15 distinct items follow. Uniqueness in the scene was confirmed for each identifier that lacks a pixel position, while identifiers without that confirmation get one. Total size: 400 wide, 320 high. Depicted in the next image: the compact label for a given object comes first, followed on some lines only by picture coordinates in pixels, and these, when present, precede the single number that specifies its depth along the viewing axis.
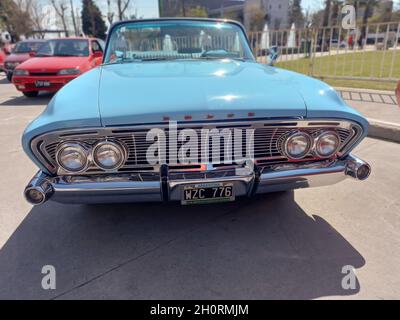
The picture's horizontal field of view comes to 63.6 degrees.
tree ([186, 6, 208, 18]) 40.43
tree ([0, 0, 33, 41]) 38.41
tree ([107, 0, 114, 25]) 35.88
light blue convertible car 1.96
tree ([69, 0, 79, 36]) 44.05
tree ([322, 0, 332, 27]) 35.03
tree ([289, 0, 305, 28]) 56.69
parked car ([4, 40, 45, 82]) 11.92
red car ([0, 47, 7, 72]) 15.21
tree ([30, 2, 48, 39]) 43.66
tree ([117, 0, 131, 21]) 30.48
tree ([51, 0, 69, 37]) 43.16
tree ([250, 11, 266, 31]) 45.38
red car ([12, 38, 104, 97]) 7.88
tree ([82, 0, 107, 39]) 45.92
